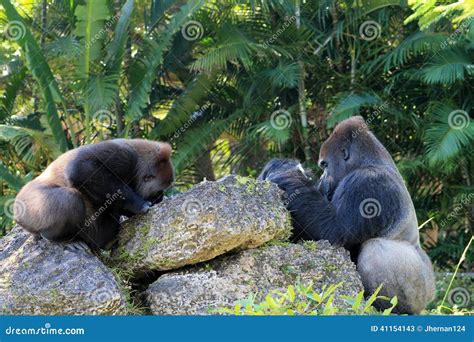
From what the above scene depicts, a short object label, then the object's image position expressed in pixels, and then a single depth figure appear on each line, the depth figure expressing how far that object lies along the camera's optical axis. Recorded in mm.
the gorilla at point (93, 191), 5246
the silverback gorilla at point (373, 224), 5930
